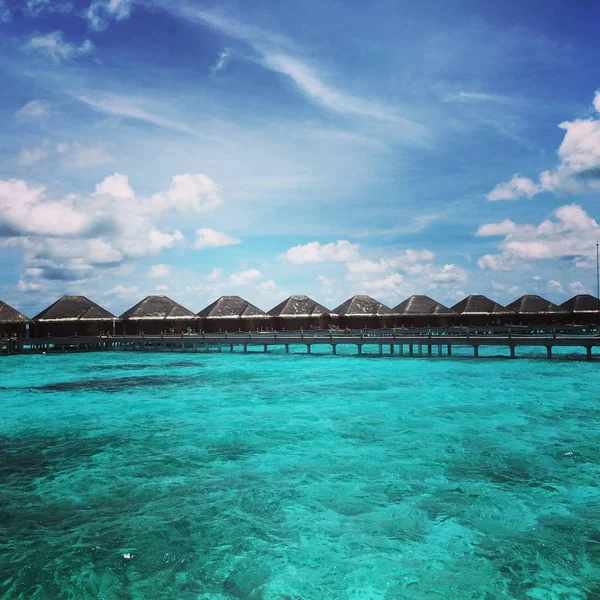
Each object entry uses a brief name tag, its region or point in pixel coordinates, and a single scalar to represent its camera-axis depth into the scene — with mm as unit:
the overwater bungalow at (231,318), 52750
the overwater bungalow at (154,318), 50719
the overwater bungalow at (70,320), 48562
